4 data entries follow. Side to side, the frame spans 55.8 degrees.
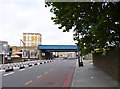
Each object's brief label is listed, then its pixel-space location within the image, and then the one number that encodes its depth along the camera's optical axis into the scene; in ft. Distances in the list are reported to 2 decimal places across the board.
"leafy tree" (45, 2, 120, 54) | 20.13
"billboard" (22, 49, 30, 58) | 101.14
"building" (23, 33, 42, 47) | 168.90
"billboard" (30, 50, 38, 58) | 131.82
